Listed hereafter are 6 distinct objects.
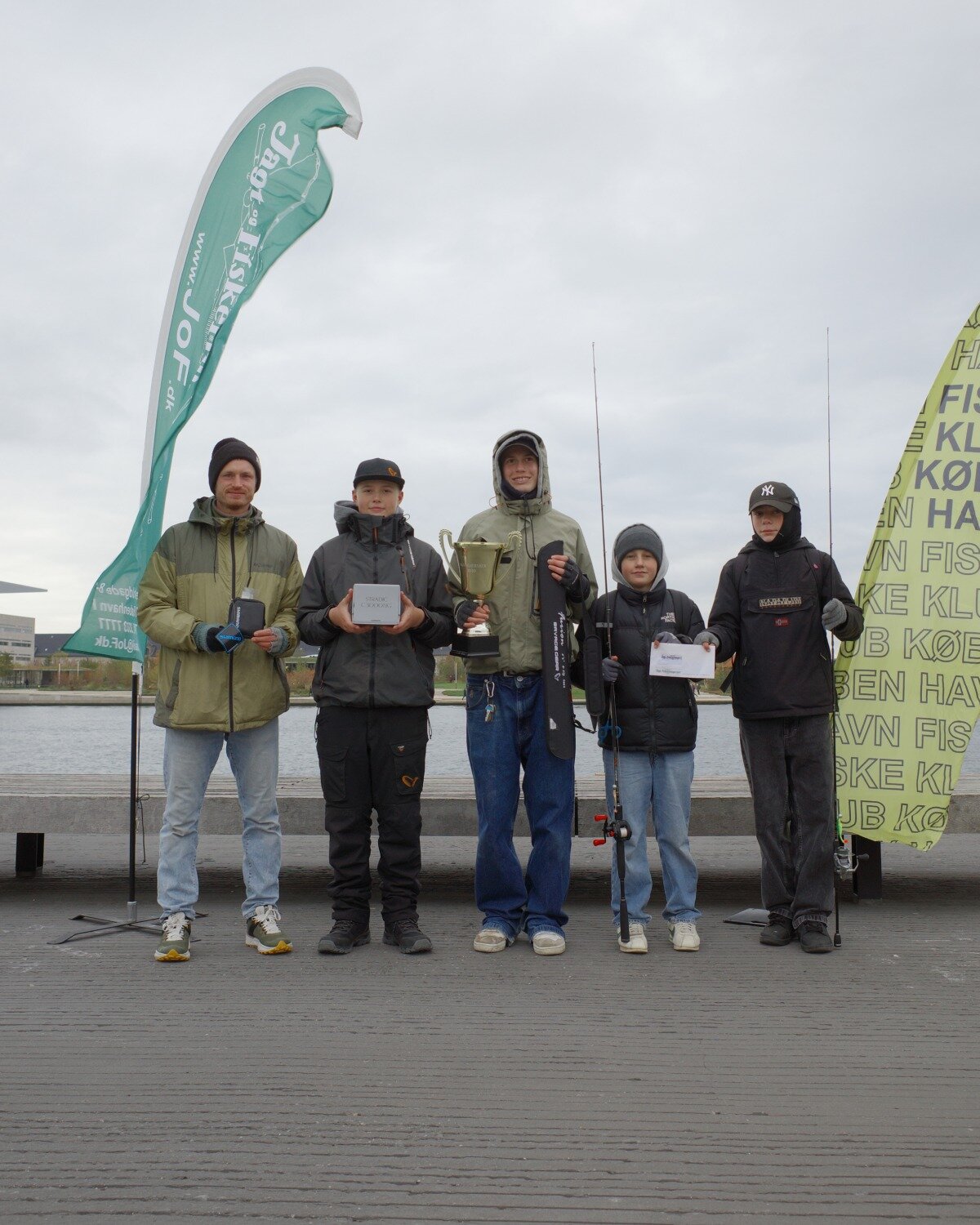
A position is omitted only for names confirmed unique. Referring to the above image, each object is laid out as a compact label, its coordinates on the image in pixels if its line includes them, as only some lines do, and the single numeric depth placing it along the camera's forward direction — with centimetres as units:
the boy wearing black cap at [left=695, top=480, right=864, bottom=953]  441
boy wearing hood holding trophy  429
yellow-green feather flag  492
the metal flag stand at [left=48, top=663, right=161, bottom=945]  449
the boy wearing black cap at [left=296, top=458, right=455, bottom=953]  422
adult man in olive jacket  421
